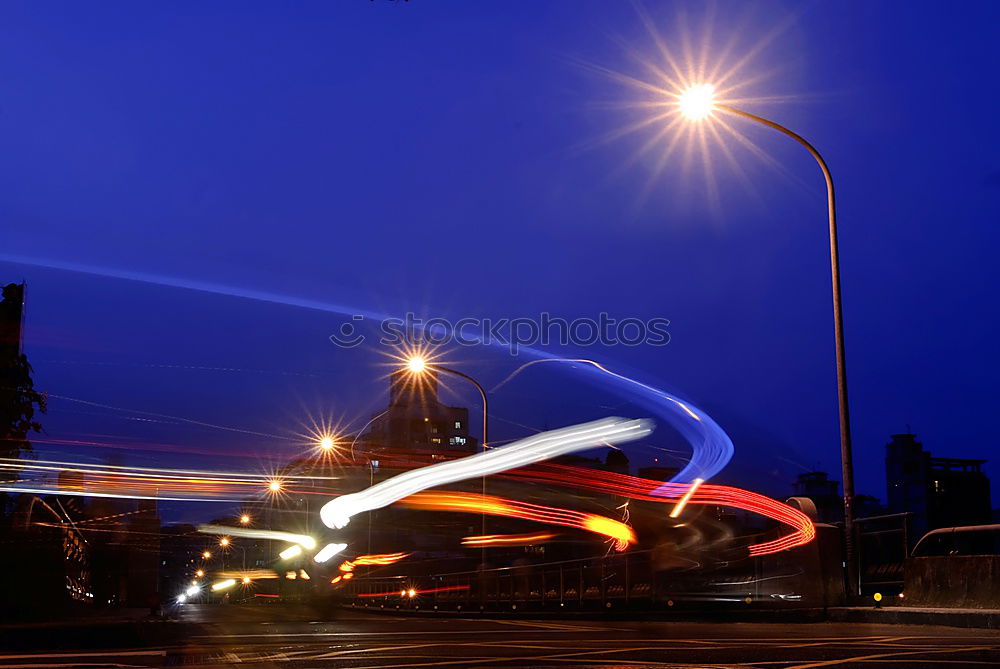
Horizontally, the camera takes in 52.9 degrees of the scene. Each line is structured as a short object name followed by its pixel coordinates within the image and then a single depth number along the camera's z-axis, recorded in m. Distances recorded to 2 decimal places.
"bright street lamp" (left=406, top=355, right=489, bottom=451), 36.16
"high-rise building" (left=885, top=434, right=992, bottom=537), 70.69
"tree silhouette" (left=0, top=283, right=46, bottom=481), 31.03
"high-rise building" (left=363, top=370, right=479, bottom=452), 143.38
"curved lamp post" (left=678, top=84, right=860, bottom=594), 17.31
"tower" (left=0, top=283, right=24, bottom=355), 31.39
